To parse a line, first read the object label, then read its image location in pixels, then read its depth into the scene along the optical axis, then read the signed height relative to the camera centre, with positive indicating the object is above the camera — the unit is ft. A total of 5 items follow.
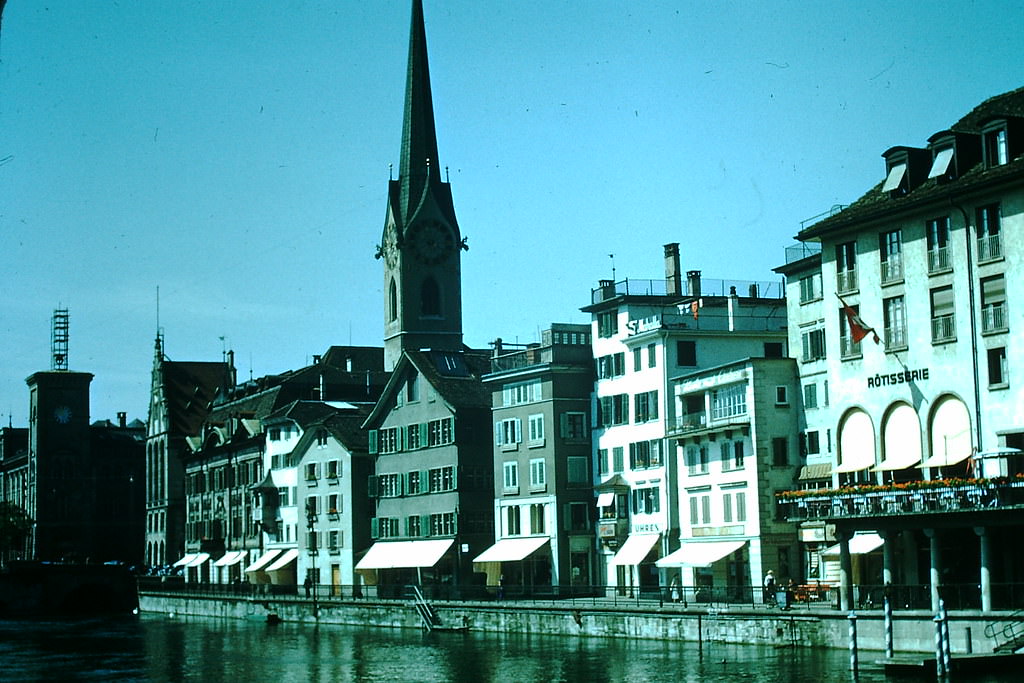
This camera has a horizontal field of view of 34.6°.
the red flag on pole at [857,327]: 222.07 +27.73
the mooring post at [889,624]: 180.34 -10.07
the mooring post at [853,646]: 174.40 -11.96
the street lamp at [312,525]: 373.75 +4.99
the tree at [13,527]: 563.89 +9.11
